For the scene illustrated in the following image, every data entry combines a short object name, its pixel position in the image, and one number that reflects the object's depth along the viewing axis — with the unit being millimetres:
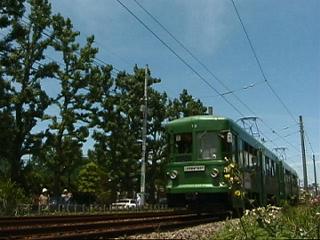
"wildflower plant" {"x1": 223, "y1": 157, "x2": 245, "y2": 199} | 7316
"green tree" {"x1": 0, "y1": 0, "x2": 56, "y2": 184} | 31078
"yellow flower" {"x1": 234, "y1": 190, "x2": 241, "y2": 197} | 7332
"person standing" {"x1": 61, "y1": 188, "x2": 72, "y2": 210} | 29234
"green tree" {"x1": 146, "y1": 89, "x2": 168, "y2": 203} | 43250
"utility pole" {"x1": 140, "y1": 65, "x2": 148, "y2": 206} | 35656
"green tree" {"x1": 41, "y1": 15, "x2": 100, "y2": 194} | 34375
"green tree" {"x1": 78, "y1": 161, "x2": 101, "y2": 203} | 51281
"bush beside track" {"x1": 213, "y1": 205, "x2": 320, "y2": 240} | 7922
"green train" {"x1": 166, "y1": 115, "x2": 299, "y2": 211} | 16391
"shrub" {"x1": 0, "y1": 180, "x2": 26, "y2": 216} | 20603
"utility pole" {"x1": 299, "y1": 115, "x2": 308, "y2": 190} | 38931
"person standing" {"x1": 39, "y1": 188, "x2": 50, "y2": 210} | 24520
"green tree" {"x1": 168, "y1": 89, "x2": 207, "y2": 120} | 47378
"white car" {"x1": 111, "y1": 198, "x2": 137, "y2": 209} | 42894
